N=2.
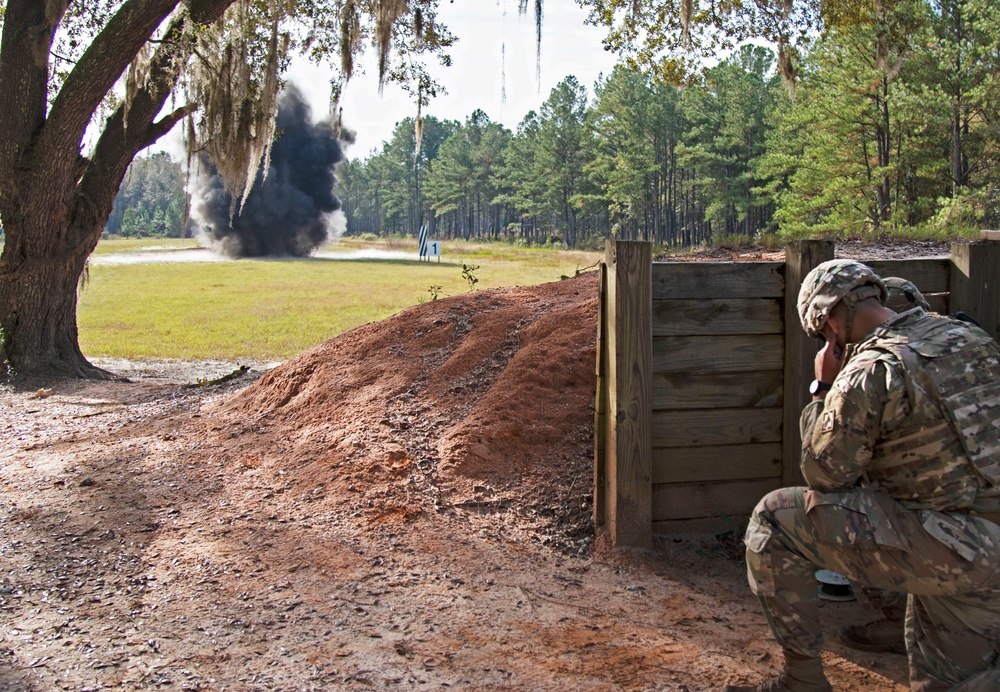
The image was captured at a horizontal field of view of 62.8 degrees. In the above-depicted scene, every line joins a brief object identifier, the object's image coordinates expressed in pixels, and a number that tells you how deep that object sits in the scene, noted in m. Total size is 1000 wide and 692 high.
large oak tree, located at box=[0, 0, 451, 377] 10.38
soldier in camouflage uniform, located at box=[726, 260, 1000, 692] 2.56
